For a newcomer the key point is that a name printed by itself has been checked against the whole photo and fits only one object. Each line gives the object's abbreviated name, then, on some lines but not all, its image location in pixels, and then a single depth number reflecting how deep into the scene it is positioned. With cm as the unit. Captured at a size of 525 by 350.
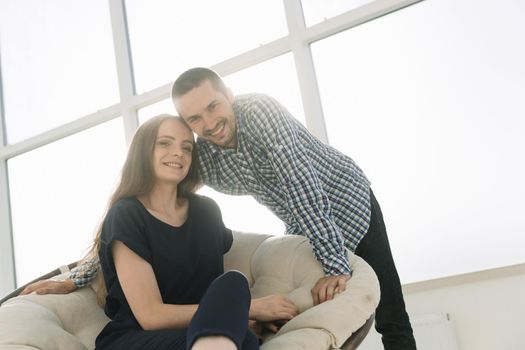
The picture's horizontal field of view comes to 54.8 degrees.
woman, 102
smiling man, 143
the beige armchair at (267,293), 117
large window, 232
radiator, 208
